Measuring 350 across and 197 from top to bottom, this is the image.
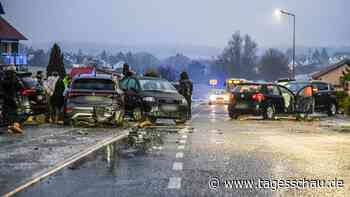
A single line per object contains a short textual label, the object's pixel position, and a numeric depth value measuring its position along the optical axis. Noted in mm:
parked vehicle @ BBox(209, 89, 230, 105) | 54375
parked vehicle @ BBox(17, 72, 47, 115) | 20047
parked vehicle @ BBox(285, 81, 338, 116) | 32000
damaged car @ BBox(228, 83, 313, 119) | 26734
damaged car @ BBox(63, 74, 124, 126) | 19672
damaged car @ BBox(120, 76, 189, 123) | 22359
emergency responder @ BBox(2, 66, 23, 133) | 17562
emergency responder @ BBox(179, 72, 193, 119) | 27953
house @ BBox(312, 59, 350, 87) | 73688
